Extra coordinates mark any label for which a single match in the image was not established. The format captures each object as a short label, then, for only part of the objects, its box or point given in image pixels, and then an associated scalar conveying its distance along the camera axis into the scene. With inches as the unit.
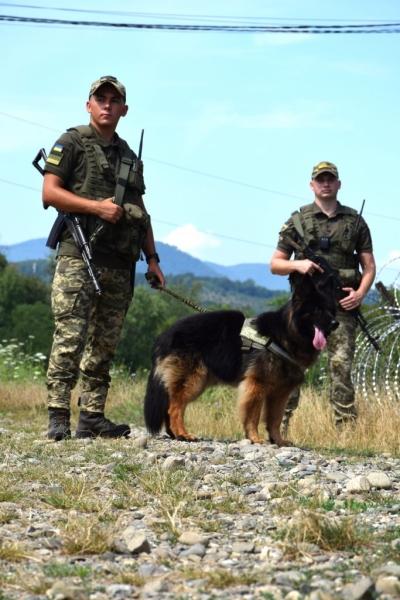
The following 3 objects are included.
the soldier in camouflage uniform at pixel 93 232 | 282.5
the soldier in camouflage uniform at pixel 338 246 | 328.5
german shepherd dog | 301.9
